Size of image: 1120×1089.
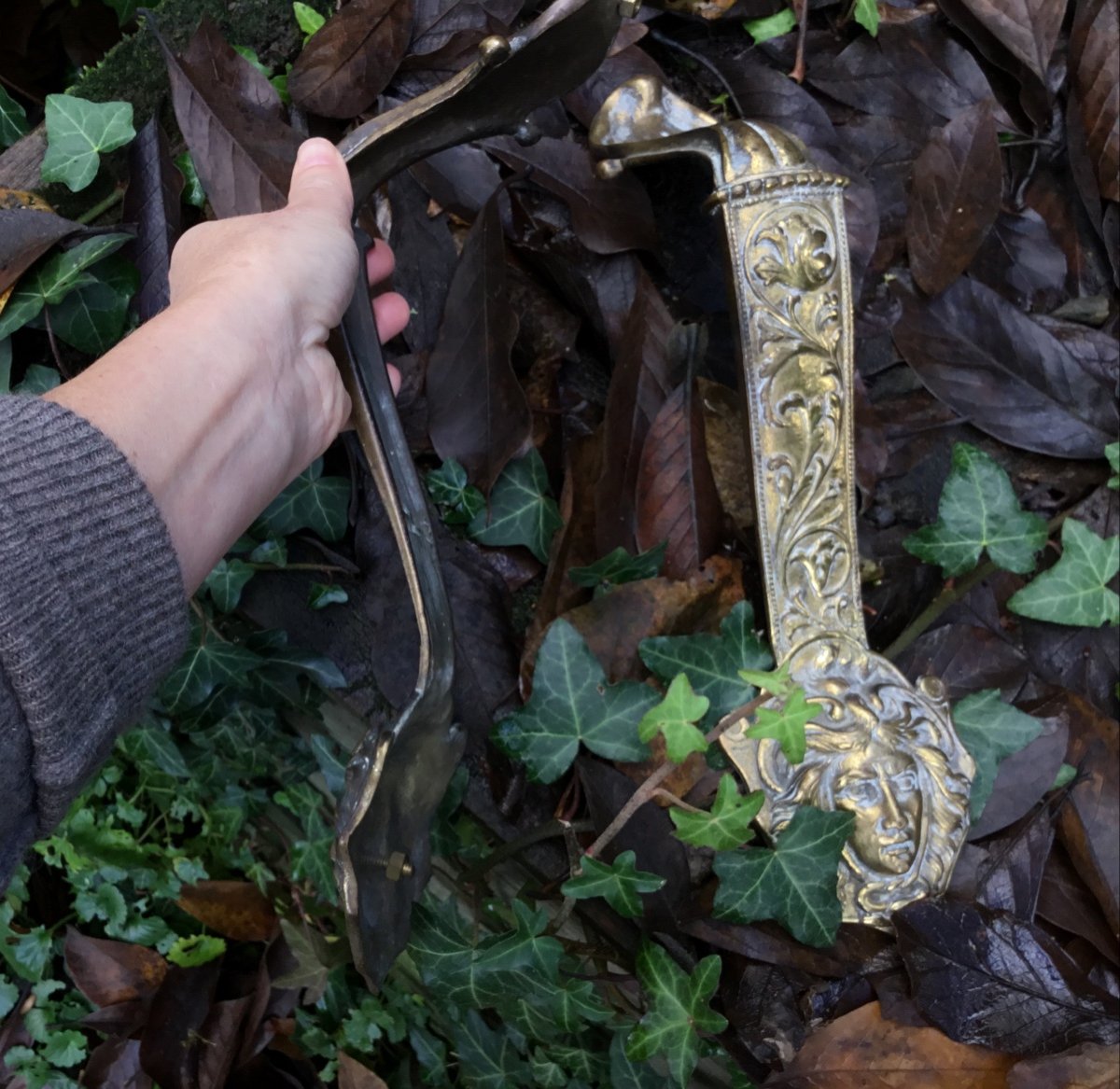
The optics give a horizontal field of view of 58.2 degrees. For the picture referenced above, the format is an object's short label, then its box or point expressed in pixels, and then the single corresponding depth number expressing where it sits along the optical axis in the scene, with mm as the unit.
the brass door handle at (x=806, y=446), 615
